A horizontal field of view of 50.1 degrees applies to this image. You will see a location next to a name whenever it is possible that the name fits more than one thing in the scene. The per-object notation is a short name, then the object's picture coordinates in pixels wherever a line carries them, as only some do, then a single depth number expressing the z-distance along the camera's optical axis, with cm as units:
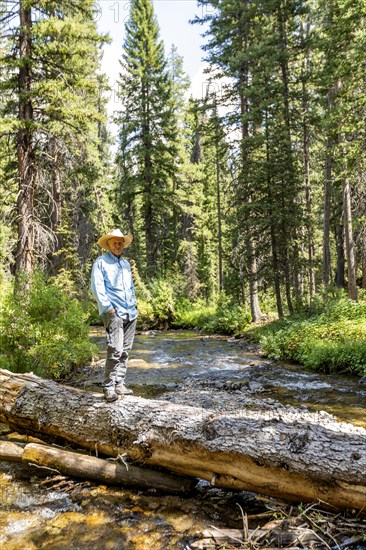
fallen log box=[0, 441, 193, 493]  431
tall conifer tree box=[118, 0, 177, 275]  2652
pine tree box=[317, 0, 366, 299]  1262
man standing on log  543
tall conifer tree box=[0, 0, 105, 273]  1042
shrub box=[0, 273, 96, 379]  797
